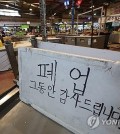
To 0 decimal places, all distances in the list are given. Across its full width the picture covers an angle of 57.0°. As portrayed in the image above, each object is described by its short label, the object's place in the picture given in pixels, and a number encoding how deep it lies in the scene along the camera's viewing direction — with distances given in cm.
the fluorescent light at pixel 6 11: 771
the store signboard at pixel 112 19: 527
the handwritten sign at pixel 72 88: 74
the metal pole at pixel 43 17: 171
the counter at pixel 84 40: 327
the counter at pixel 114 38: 475
